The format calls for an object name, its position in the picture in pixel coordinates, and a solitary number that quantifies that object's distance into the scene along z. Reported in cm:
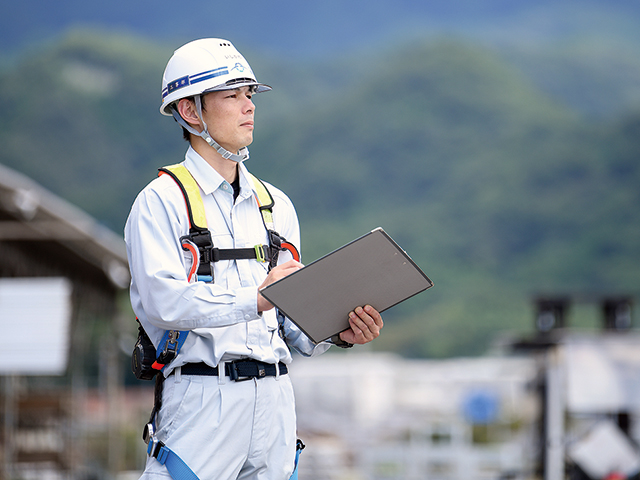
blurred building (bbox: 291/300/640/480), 1108
